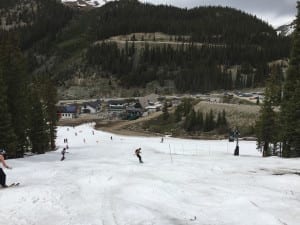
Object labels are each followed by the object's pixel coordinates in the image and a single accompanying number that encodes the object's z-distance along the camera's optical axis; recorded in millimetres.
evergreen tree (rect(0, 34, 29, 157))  29732
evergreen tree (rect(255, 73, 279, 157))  31456
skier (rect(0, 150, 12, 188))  12493
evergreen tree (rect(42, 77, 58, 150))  42970
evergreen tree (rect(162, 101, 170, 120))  79622
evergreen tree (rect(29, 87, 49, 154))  34946
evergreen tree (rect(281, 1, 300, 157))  25177
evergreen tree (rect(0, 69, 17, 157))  25946
